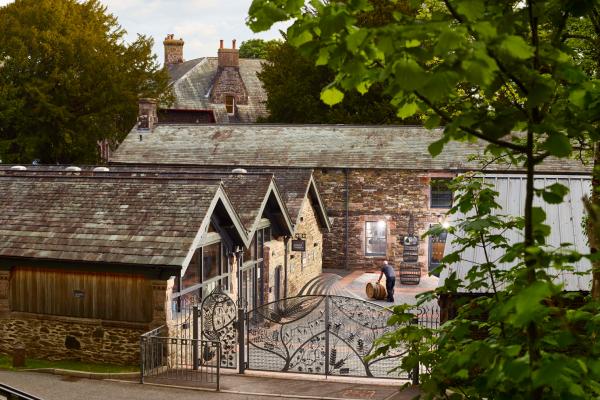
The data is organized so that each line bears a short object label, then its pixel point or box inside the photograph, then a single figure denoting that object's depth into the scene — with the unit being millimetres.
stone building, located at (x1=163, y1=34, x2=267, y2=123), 59312
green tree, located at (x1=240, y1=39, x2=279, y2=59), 85350
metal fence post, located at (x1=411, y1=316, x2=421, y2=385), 14719
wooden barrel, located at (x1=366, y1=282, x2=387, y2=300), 26812
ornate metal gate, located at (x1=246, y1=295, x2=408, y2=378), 17031
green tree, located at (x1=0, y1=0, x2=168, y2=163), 45406
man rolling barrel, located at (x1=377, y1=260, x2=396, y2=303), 26531
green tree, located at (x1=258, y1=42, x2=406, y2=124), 47594
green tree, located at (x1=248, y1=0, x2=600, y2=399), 3752
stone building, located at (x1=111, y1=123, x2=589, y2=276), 33750
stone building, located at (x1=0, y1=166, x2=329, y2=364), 17062
